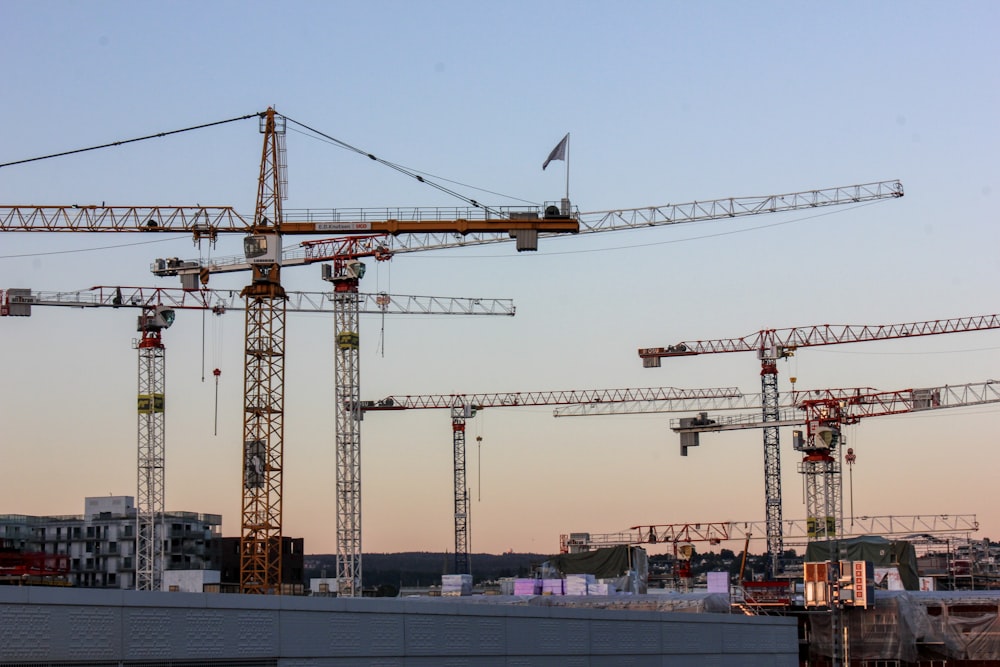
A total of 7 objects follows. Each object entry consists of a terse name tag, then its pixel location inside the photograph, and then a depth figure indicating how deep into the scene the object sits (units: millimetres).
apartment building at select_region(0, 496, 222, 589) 119425
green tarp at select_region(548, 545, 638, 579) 106188
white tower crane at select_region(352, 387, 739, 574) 197250
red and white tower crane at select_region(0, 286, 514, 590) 153625
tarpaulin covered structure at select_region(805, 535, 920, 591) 106938
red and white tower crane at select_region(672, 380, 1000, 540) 171125
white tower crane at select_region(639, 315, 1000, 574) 184375
